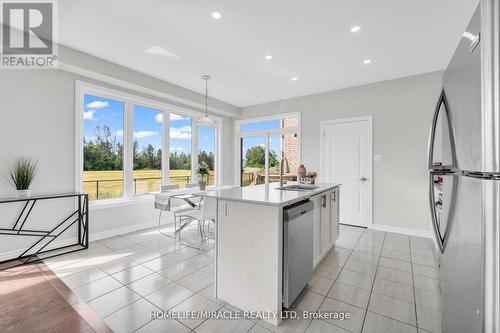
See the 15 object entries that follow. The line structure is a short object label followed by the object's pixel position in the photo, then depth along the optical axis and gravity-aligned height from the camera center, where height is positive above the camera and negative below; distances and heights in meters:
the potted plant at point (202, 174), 3.81 -0.13
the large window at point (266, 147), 5.62 +0.52
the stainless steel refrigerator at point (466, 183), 0.79 -0.07
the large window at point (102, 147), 3.70 +0.33
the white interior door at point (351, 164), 4.43 +0.06
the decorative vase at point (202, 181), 3.82 -0.25
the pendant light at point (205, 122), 3.80 +0.75
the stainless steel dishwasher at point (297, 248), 1.76 -0.69
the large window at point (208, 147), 5.68 +0.52
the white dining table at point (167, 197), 3.41 -0.46
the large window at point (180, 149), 4.95 +0.40
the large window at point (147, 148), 4.34 +0.35
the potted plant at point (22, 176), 2.82 -0.13
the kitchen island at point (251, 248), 1.71 -0.67
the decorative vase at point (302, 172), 3.10 -0.08
